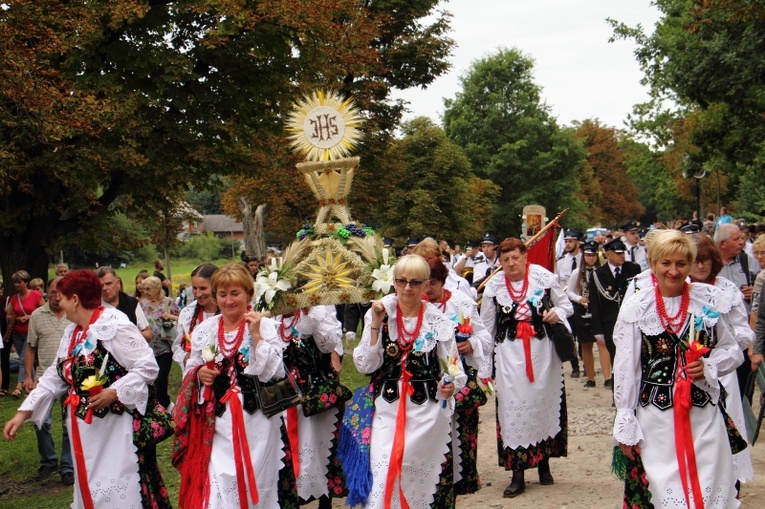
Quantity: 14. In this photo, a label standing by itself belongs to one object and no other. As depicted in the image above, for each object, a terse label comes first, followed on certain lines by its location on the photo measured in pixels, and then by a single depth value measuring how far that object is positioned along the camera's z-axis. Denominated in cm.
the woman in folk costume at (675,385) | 521
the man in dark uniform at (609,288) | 1232
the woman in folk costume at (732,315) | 545
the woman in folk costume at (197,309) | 750
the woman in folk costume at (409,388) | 600
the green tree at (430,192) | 4303
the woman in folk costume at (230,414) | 578
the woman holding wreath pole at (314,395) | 727
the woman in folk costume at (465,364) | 684
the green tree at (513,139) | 5988
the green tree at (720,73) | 2062
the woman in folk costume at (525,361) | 833
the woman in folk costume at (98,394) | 589
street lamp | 2904
